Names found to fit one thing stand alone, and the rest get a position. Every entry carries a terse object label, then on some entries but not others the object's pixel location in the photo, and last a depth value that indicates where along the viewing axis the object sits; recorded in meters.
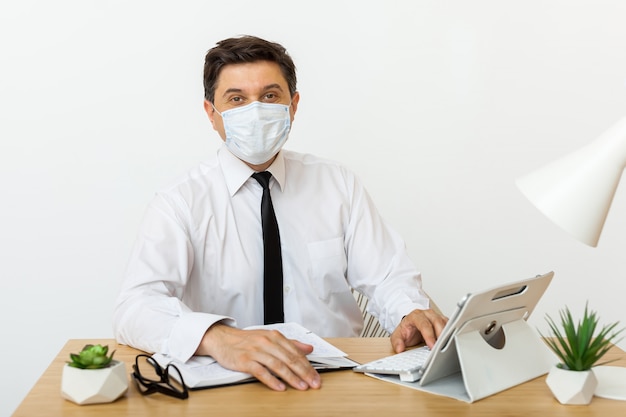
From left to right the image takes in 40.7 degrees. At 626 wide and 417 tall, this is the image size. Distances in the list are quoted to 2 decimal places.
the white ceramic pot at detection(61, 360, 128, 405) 1.59
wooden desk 1.58
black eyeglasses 1.65
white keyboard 1.74
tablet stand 1.66
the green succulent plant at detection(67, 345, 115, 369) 1.60
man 2.38
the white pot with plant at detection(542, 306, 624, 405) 1.61
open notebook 1.73
